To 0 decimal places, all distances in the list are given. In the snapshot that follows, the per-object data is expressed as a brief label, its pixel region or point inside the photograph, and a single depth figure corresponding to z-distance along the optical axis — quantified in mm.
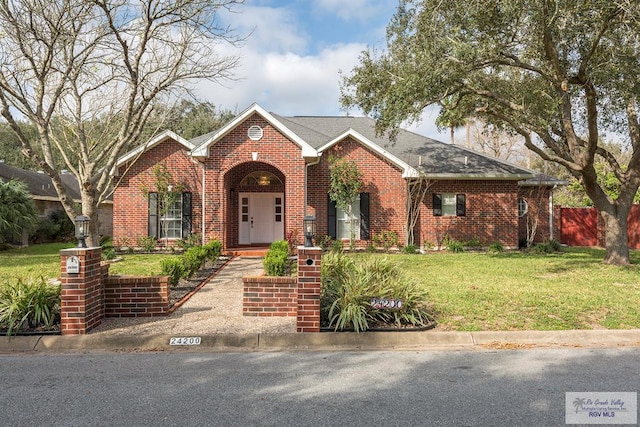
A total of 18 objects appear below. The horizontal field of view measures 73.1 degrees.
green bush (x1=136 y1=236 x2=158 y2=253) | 15891
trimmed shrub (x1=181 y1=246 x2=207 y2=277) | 9654
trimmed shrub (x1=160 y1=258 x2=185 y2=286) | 8484
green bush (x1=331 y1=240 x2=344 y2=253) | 15445
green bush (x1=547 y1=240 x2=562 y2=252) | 16875
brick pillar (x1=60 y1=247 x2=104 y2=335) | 5832
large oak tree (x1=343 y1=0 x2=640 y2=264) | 9828
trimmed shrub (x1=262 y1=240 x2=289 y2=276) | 8133
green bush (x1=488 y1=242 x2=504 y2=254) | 16219
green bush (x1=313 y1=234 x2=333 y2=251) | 16039
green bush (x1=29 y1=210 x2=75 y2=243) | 21094
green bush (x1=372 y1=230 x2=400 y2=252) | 16359
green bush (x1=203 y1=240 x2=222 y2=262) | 12187
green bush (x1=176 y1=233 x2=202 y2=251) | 15523
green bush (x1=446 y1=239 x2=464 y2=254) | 16281
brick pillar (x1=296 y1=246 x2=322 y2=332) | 5918
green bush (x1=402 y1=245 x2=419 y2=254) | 15961
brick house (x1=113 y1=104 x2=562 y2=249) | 16172
